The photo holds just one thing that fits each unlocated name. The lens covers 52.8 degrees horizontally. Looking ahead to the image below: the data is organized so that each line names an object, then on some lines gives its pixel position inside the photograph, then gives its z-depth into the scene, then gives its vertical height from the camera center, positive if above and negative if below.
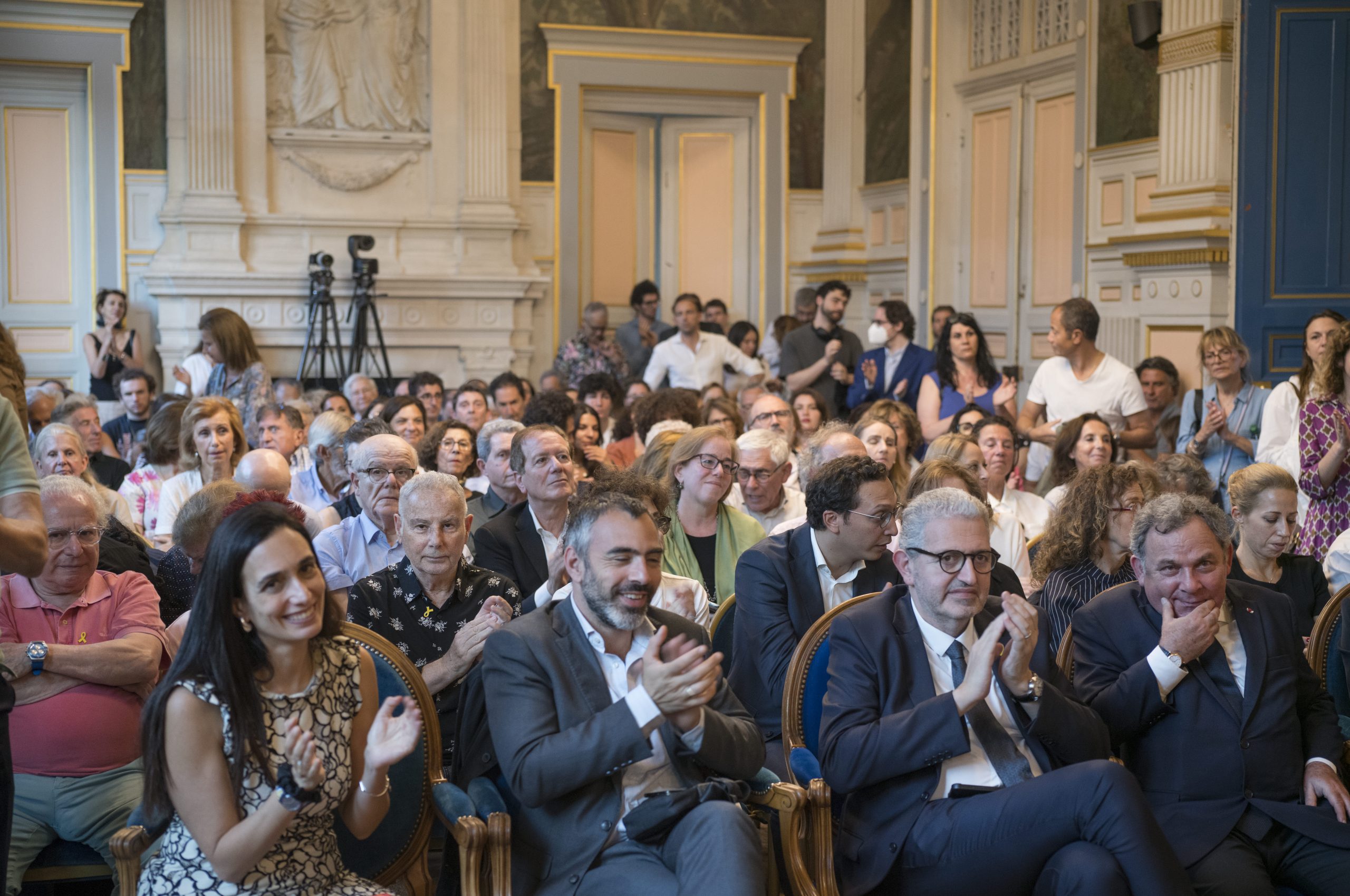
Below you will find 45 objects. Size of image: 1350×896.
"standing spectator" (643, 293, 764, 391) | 8.84 +0.07
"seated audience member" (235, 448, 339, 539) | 4.13 -0.32
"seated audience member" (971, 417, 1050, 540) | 4.78 -0.39
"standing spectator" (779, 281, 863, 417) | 8.16 +0.08
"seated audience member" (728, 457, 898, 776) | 3.20 -0.50
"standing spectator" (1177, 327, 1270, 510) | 5.73 -0.20
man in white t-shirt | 6.18 -0.11
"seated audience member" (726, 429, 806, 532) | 4.37 -0.37
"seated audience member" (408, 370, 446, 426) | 7.29 -0.14
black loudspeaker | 7.53 +1.92
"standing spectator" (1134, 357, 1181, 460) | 6.56 -0.15
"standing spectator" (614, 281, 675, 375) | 10.31 +0.27
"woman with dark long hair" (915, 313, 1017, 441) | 6.71 -0.06
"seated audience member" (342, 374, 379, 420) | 7.55 -0.15
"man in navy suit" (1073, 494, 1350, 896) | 2.70 -0.71
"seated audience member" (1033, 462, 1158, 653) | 3.58 -0.46
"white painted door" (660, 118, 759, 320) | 11.81 +1.26
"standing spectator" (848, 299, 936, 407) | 7.39 +0.04
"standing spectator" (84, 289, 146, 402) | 9.69 +0.15
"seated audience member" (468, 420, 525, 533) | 4.56 -0.38
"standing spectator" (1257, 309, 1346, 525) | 5.02 -0.21
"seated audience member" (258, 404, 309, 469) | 5.49 -0.28
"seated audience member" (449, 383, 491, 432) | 6.36 -0.19
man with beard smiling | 2.37 -0.66
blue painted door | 6.46 +0.91
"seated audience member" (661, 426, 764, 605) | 4.02 -0.46
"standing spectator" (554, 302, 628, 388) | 9.71 +0.09
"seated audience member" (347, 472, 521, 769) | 3.18 -0.53
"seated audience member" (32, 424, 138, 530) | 4.51 -0.30
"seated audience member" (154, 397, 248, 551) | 4.78 -0.30
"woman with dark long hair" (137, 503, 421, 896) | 2.17 -0.60
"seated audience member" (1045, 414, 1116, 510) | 4.97 -0.30
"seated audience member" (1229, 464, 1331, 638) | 3.63 -0.47
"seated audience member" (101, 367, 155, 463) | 7.05 -0.21
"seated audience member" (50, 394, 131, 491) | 5.77 -0.29
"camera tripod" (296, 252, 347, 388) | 9.75 +0.35
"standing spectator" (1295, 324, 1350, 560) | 4.54 -0.27
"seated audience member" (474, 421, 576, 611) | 3.87 -0.45
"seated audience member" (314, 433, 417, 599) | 3.85 -0.46
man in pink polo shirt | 2.79 -0.67
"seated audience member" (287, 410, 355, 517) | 5.16 -0.40
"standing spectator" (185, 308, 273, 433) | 6.85 +0.04
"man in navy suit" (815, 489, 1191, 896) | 2.43 -0.73
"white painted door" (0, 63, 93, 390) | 10.22 +1.10
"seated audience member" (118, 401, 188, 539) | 5.07 -0.37
